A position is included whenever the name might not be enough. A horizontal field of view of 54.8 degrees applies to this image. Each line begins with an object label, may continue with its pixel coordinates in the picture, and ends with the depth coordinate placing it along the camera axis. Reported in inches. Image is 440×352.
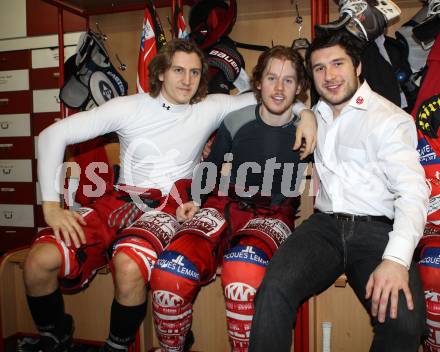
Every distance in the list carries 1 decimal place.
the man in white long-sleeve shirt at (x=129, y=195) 44.1
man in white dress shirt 35.2
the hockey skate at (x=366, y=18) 51.0
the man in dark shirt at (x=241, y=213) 41.7
